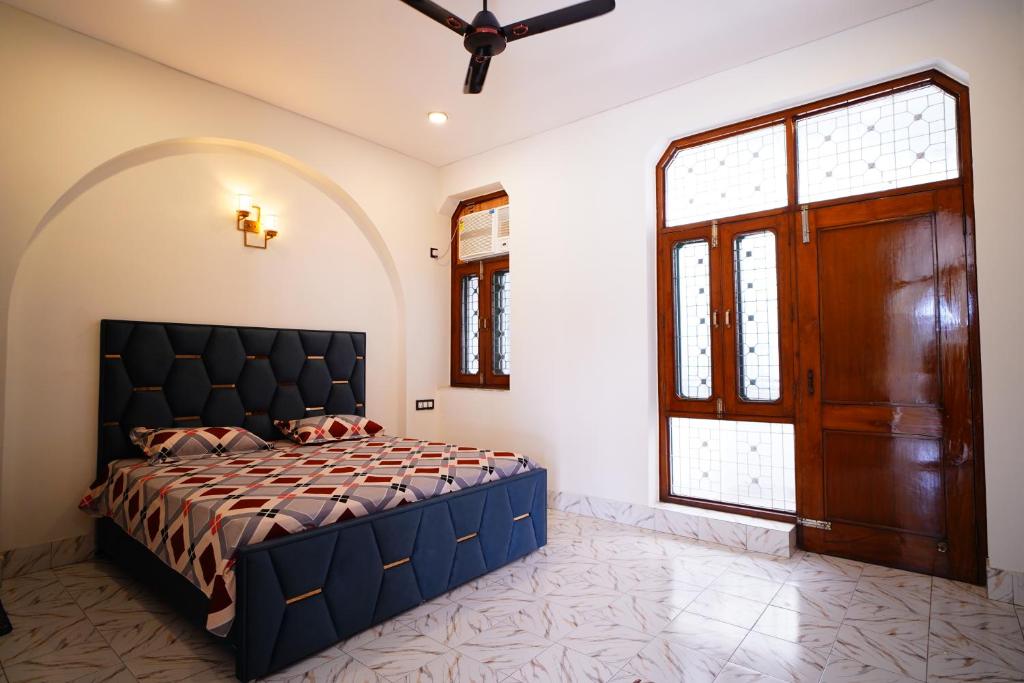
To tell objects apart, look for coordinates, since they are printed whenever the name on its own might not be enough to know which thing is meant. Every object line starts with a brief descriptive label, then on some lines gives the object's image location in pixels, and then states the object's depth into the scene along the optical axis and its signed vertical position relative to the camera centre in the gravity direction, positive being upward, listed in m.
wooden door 2.84 -0.15
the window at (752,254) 3.08 +0.75
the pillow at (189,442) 3.15 -0.48
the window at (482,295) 5.02 +0.68
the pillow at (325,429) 3.83 -0.49
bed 2.03 -0.67
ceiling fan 2.38 +1.60
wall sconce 3.94 +1.08
